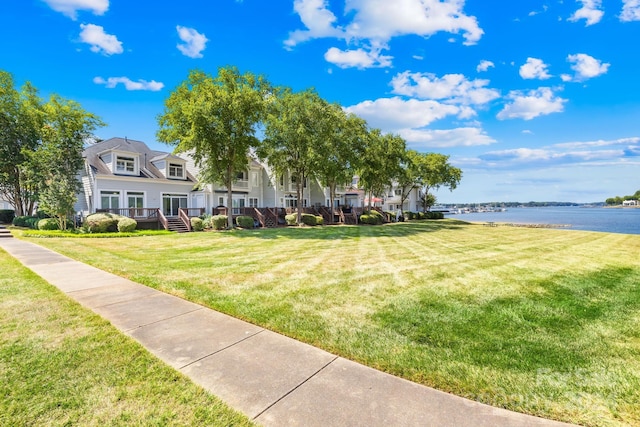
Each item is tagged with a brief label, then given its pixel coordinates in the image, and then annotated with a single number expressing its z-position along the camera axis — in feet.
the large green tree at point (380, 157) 107.71
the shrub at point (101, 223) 63.31
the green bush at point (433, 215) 163.94
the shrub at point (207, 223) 78.14
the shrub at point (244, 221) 84.02
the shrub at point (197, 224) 75.77
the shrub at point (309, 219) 96.78
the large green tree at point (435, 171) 148.36
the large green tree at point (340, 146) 85.81
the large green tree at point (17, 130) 73.51
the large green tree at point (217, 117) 66.39
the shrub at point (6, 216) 85.96
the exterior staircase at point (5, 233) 54.41
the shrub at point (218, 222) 77.30
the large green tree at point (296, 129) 81.97
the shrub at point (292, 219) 96.37
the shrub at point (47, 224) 63.21
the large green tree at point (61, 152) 61.67
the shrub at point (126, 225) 65.26
